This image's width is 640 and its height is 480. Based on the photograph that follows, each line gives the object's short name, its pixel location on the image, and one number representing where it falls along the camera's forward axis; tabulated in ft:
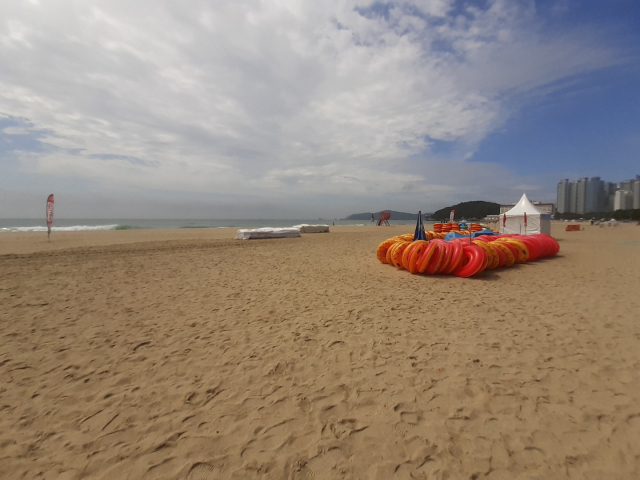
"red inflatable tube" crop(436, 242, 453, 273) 21.90
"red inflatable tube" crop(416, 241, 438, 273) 22.02
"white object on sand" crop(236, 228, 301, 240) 56.24
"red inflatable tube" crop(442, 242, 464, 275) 21.81
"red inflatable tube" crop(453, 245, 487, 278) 21.11
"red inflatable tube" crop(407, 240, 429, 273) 22.52
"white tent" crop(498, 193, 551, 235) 51.13
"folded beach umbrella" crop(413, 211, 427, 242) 33.78
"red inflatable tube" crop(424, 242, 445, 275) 21.97
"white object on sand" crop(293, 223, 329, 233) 79.77
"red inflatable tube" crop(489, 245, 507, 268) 25.26
